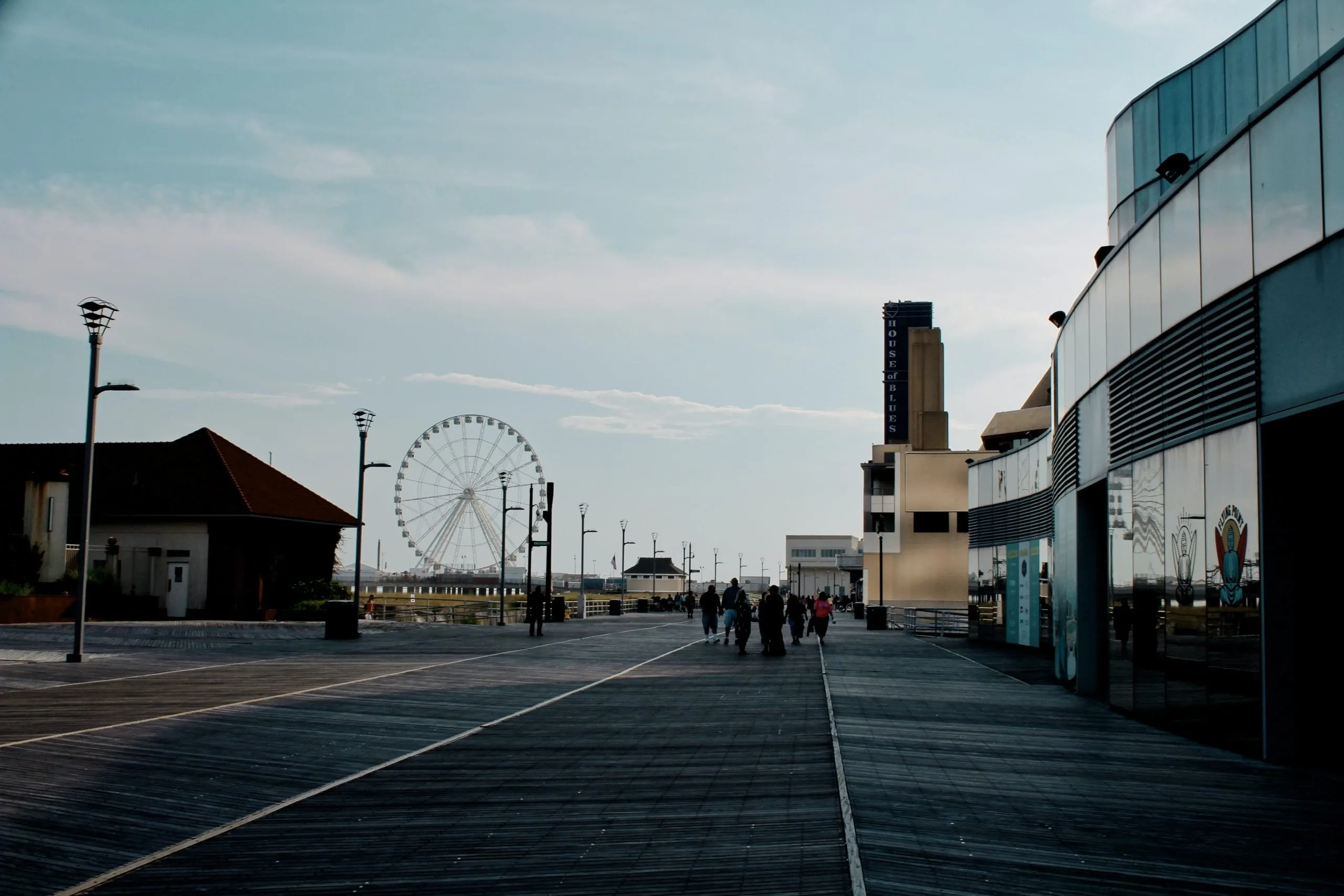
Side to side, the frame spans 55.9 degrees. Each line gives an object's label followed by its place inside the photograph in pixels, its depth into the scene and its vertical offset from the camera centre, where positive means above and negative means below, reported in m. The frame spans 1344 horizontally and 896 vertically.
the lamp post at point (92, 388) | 24.08 +3.23
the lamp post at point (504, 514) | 61.90 +2.31
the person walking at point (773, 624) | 29.92 -1.41
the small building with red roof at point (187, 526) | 50.34 +1.25
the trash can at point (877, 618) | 53.22 -2.21
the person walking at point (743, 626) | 31.08 -1.52
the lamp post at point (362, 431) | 38.25 +3.87
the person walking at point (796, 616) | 35.44 -1.45
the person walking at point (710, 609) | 36.66 -1.31
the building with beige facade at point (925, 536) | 86.06 +2.03
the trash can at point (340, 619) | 35.09 -1.65
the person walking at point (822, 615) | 37.03 -1.45
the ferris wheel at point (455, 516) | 67.62 +2.39
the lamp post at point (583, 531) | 80.00 +1.99
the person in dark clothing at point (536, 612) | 39.91 -1.58
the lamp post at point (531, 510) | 62.19 +2.58
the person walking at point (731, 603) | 33.84 -1.04
